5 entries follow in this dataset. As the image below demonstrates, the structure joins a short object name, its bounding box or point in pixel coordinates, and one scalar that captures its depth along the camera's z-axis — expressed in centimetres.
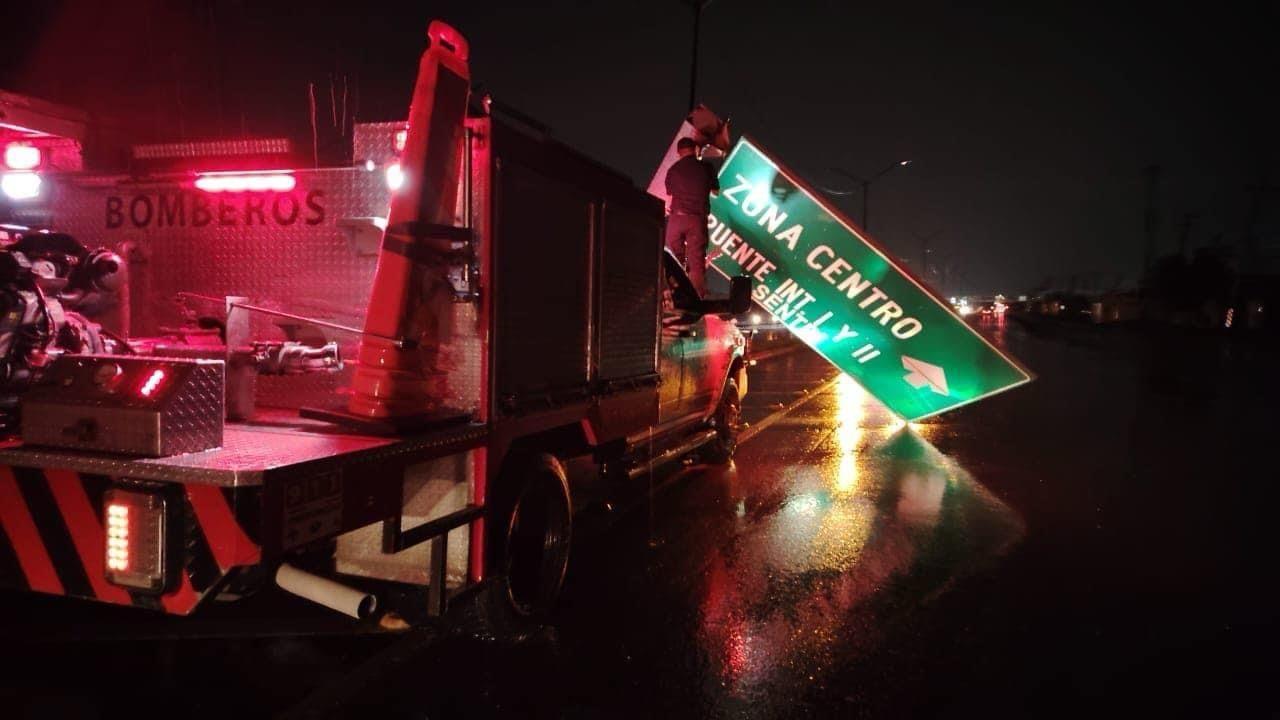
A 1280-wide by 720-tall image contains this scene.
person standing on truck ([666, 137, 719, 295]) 902
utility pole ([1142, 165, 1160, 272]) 6950
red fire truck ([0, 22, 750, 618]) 275
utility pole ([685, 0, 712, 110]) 1650
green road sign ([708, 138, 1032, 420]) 990
